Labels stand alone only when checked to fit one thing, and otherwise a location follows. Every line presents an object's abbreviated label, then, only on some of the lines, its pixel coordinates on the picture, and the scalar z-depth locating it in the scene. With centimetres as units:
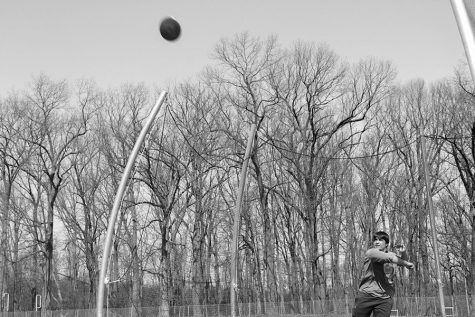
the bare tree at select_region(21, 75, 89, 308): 3566
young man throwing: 763
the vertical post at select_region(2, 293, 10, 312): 4718
